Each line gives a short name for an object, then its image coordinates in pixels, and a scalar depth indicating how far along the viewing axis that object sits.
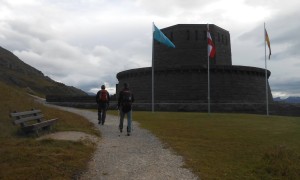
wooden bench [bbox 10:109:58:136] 6.95
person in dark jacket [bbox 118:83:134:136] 8.35
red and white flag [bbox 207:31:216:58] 18.54
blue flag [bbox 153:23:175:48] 17.56
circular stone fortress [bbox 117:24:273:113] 22.19
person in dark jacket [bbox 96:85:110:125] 10.51
